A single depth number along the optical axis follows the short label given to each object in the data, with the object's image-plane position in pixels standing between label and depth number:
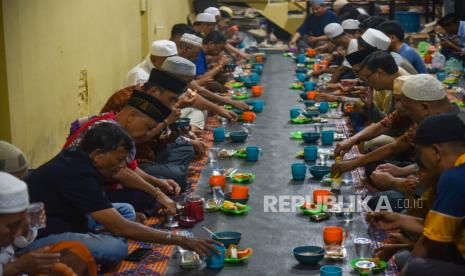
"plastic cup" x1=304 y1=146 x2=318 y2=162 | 6.32
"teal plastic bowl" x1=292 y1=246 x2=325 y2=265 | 4.25
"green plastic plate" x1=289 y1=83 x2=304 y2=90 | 10.02
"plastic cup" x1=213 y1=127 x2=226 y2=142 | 7.14
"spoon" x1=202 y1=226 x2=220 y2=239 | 4.56
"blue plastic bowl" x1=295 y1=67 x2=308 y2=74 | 11.06
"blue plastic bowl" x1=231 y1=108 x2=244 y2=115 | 8.05
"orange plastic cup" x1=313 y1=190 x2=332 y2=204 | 5.22
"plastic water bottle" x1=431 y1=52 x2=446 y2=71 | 10.98
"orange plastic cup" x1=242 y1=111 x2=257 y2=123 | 7.77
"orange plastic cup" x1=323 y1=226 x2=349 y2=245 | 4.46
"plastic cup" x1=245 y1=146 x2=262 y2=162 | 6.45
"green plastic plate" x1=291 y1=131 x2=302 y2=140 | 7.23
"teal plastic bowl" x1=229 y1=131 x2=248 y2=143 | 7.06
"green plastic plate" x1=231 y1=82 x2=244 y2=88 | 9.83
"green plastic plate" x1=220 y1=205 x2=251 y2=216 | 5.16
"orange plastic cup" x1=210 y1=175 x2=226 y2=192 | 5.55
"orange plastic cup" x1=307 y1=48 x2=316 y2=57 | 12.73
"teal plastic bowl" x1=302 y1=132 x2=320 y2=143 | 6.92
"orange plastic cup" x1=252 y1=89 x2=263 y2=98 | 9.48
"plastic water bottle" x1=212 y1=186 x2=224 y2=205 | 5.42
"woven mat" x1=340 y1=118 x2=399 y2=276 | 4.24
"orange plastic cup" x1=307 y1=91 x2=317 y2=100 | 8.81
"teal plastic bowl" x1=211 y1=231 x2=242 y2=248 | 4.47
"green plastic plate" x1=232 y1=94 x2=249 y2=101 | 9.06
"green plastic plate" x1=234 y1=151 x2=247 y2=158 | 6.57
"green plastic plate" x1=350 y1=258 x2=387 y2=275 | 4.17
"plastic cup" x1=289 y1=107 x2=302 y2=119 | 7.94
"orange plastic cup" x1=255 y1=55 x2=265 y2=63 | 12.33
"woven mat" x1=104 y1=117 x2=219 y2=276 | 4.27
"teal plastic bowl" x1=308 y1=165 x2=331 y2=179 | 5.84
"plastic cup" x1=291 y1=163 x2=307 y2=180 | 5.87
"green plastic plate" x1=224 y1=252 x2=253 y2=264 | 4.32
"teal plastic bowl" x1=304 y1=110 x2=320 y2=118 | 7.91
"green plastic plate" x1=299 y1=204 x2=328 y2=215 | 5.11
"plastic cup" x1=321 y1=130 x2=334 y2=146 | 6.82
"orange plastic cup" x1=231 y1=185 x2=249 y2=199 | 5.37
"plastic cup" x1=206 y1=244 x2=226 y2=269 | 4.22
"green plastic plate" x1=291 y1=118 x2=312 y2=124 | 7.87
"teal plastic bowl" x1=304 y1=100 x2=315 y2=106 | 8.48
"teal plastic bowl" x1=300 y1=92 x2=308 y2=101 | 8.94
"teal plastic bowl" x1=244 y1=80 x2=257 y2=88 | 9.99
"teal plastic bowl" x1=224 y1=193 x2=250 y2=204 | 5.30
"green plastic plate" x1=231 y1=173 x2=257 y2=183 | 5.88
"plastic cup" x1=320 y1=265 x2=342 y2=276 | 3.86
